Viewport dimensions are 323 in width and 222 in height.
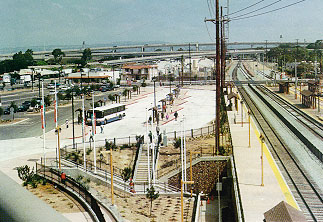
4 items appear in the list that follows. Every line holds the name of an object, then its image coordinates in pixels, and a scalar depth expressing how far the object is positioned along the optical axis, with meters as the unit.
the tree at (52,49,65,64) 130.07
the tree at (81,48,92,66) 137.32
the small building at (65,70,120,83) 88.44
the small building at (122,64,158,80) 101.38
